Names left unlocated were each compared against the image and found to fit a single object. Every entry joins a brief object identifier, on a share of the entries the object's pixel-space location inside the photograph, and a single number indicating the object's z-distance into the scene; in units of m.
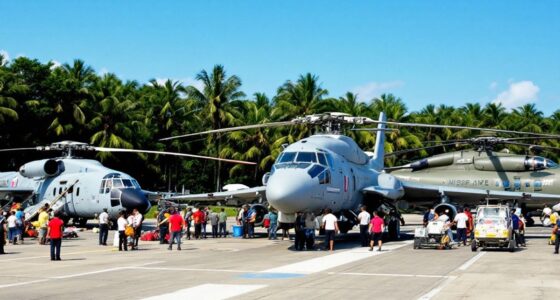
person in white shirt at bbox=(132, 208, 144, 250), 25.00
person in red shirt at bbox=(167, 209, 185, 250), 24.06
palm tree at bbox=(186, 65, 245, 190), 66.38
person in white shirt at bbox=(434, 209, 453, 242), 24.83
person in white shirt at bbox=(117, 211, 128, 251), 24.22
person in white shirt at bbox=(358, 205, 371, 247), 24.38
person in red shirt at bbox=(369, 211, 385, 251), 23.25
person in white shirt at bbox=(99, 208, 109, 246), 26.48
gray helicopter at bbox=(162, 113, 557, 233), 22.78
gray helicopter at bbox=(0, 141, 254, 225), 32.78
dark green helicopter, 41.50
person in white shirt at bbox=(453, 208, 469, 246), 25.84
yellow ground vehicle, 23.17
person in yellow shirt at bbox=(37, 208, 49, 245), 26.84
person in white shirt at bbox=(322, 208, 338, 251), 23.07
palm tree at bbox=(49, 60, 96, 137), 62.69
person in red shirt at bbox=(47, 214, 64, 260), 20.05
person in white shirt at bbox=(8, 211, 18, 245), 27.22
